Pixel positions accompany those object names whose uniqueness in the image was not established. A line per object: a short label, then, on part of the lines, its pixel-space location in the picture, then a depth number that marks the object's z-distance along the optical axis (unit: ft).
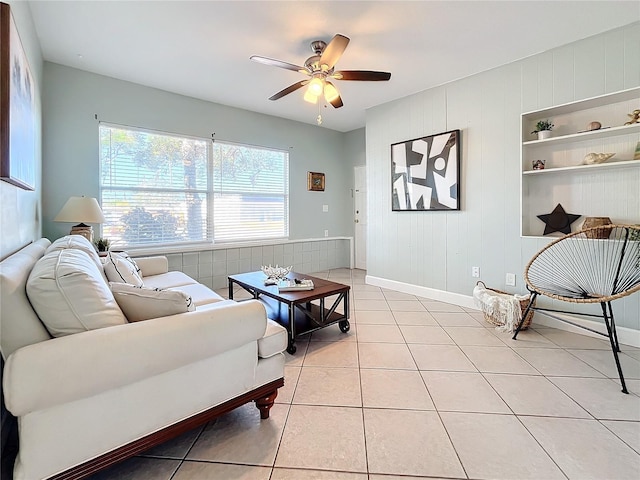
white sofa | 3.21
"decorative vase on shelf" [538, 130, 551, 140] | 9.04
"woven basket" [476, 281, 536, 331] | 8.91
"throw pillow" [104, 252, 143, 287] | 5.99
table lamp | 8.95
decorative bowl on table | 9.41
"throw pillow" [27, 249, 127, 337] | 3.47
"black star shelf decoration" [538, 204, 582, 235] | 9.08
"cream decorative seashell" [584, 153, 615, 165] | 8.17
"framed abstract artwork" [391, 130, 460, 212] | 11.27
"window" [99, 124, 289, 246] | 11.39
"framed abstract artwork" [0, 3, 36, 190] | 4.27
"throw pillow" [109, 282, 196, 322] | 4.39
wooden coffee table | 7.75
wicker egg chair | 7.07
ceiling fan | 7.54
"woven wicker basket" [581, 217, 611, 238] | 8.01
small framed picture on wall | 17.24
